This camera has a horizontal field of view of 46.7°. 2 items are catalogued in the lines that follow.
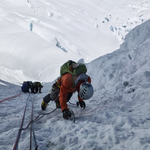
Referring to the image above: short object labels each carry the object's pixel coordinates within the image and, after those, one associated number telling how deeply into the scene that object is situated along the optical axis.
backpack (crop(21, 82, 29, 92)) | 11.18
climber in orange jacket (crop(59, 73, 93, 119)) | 3.12
